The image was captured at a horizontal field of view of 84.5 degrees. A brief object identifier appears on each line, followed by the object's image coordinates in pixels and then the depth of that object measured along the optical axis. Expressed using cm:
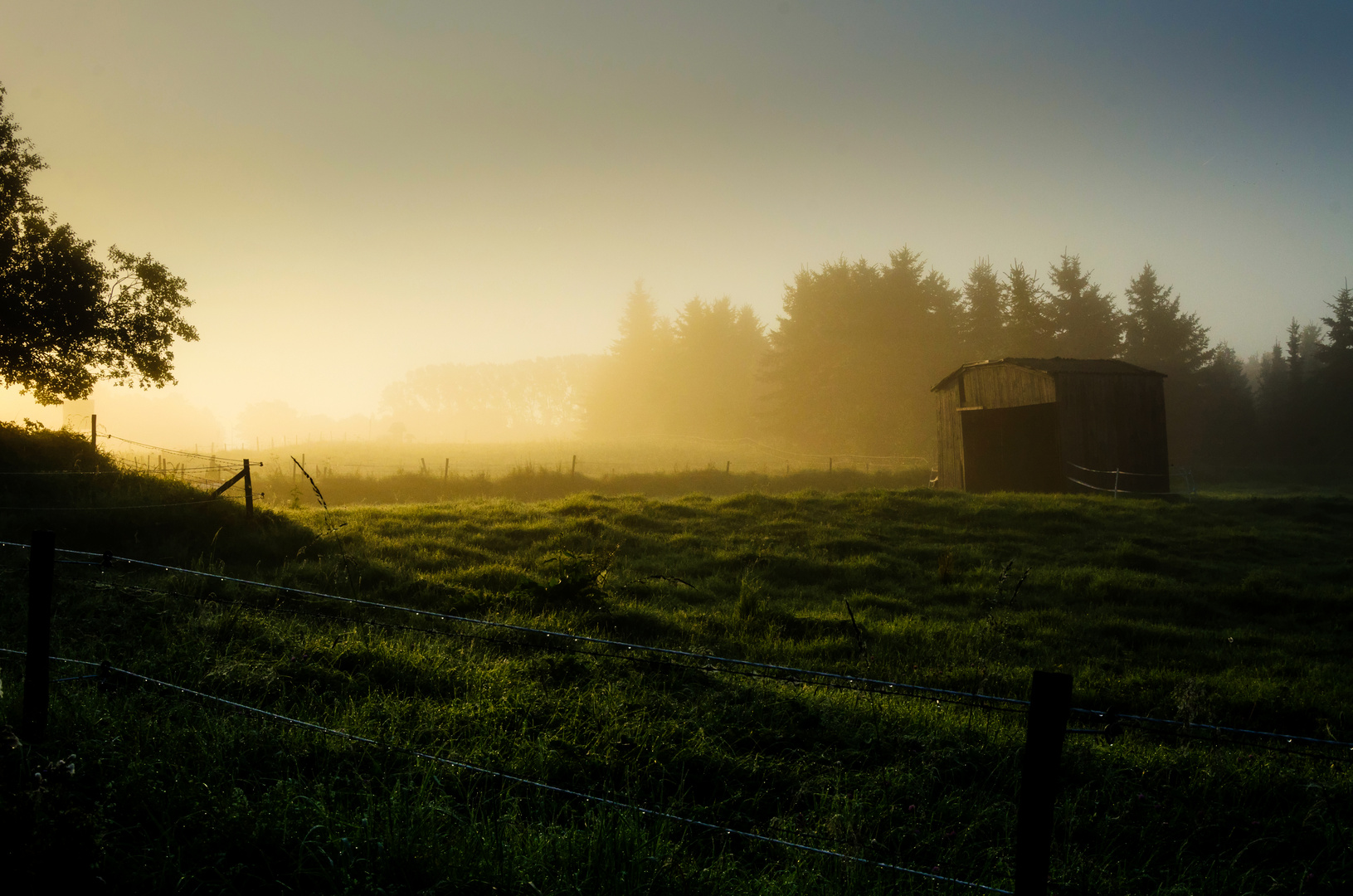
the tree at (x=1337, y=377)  5000
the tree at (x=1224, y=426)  5341
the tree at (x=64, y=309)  1941
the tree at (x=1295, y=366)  5397
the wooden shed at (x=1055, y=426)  2691
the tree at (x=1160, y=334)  5441
